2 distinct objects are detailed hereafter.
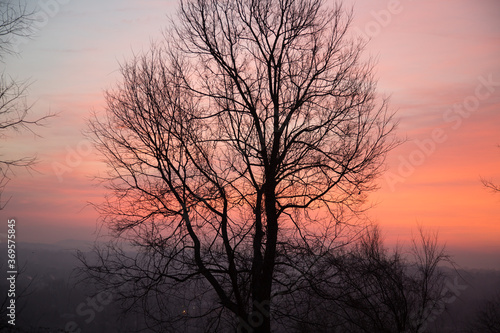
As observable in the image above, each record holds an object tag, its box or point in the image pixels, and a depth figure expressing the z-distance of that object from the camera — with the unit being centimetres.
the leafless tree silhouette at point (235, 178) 821
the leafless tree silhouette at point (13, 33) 577
